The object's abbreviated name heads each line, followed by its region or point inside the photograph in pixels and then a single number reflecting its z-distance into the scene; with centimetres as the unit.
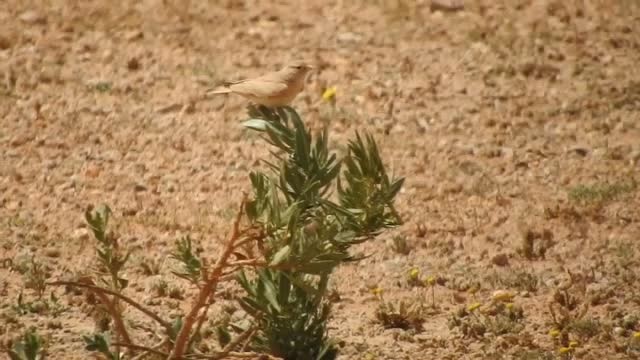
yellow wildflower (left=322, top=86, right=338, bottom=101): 1944
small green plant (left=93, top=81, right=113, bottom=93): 1955
